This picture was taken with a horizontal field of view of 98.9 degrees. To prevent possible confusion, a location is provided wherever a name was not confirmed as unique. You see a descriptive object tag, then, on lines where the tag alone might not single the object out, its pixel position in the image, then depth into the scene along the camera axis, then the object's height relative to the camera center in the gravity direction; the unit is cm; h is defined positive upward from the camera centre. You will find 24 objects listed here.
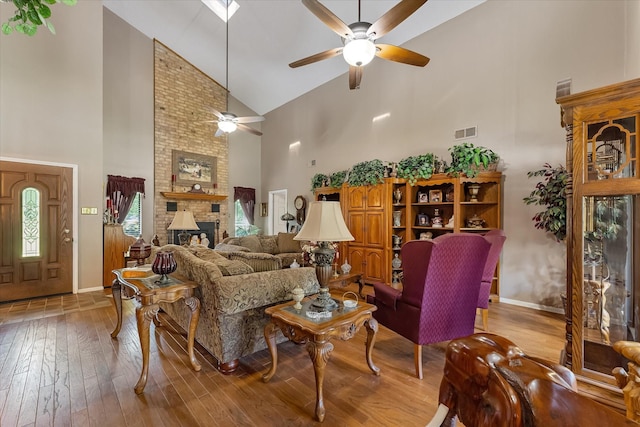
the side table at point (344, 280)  361 -91
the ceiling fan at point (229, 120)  519 +182
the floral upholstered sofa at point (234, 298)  225 -73
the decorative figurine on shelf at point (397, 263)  362 -69
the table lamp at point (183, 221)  453 -11
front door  418 -25
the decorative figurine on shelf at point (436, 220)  470 -11
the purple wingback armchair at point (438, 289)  211 -62
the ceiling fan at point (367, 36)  252 +187
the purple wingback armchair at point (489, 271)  303 -67
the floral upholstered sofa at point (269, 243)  534 -58
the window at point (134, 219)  656 -11
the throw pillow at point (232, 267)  242 -48
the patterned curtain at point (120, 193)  615 +48
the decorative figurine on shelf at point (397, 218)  508 -8
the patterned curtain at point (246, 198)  855 +50
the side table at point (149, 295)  212 -68
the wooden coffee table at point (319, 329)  177 -81
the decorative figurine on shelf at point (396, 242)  500 -52
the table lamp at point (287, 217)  777 -9
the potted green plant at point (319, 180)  657 +81
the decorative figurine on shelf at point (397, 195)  503 +34
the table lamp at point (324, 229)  204 -11
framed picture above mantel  733 +127
